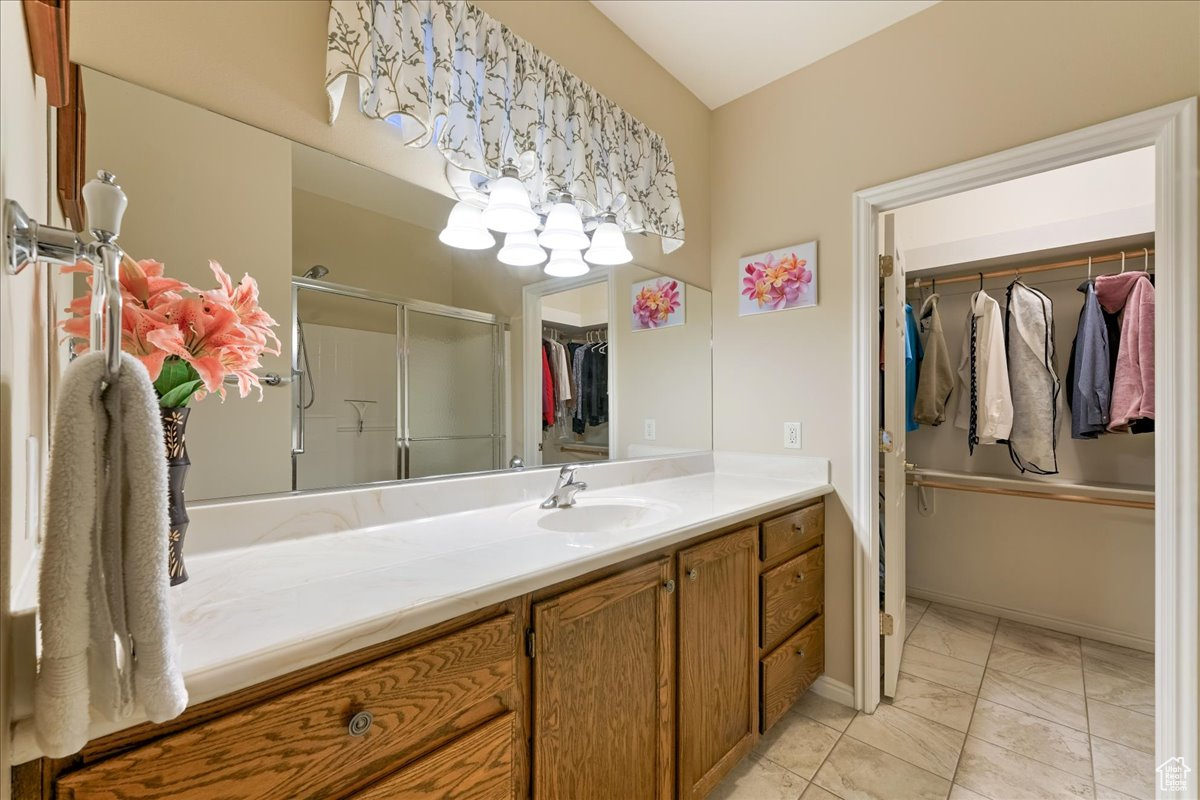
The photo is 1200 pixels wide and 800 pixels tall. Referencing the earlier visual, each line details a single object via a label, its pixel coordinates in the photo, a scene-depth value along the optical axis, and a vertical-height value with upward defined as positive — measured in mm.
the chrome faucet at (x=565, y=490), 1530 -289
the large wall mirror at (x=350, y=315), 1015 +243
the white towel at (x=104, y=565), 416 -142
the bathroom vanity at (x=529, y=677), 604 -457
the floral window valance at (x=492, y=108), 1202 +843
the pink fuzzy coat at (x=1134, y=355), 2070 +166
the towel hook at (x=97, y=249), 448 +151
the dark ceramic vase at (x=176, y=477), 714 -113
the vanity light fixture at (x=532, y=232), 1473 +539
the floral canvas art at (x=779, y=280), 2008 +489
